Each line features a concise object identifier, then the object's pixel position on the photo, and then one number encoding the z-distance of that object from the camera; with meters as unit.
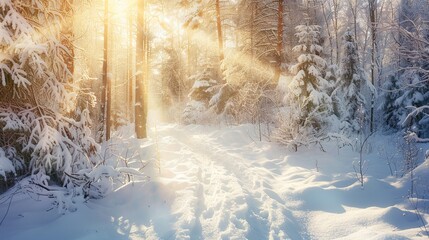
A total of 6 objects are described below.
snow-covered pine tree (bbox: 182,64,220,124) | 20.95
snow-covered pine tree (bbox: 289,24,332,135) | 10.72
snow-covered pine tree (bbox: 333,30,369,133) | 17.19
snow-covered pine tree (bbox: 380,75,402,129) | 19.59
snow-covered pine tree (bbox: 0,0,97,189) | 4.67
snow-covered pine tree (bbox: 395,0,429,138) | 16.28
